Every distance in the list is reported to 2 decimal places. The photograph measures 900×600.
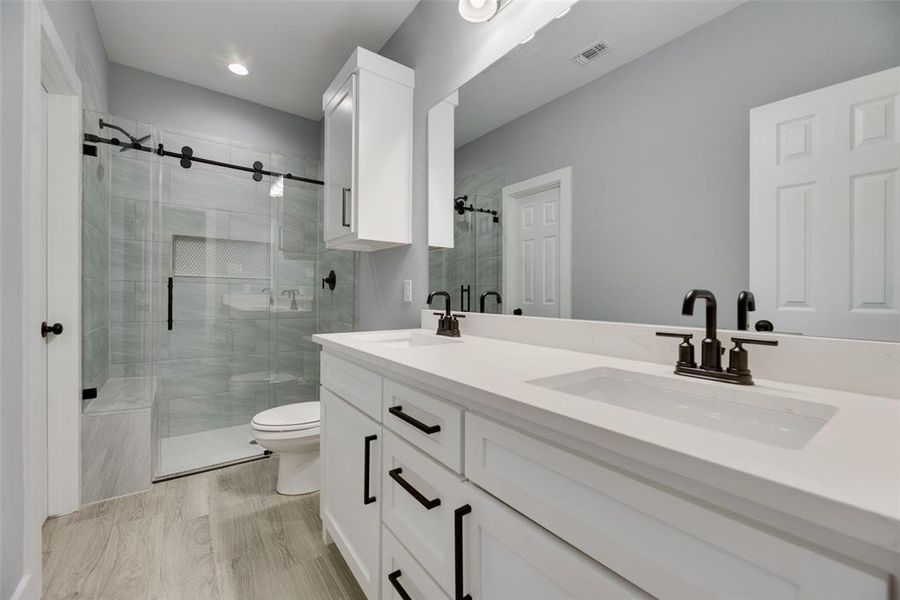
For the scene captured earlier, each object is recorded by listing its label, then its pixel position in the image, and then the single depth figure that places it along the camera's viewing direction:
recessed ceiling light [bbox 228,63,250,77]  2.57
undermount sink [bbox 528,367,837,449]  0.66
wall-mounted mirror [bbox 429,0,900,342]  0.71
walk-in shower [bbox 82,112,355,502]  2.06
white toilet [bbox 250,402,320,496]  1.87
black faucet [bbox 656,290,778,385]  0.77
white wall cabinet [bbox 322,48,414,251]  1.87
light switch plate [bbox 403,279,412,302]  2.07
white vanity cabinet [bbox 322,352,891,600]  0.40
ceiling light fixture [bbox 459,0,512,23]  1.48
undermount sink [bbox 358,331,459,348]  1.54
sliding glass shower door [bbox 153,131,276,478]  2.58
